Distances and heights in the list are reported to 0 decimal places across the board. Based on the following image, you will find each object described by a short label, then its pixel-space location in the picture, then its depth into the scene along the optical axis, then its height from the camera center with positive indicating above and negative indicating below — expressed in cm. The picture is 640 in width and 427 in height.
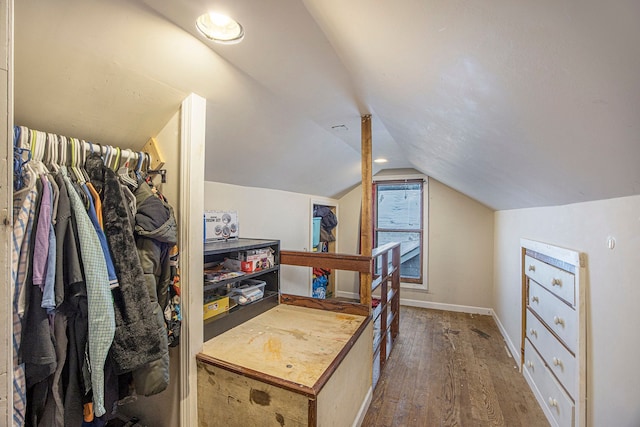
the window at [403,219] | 419 -6
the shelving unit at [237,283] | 147 -47
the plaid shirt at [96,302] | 88 -29
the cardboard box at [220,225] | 185 -8
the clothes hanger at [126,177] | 115 +16
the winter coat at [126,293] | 95 -29
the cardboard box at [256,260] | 168 -29
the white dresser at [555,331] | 137 -73
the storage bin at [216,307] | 148 -53
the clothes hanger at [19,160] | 81 +17
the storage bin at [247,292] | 169 -51
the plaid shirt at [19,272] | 77 -17
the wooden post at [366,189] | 203 +21
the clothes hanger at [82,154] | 106 +24
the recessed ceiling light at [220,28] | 99 +73
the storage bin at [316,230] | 376 -22
